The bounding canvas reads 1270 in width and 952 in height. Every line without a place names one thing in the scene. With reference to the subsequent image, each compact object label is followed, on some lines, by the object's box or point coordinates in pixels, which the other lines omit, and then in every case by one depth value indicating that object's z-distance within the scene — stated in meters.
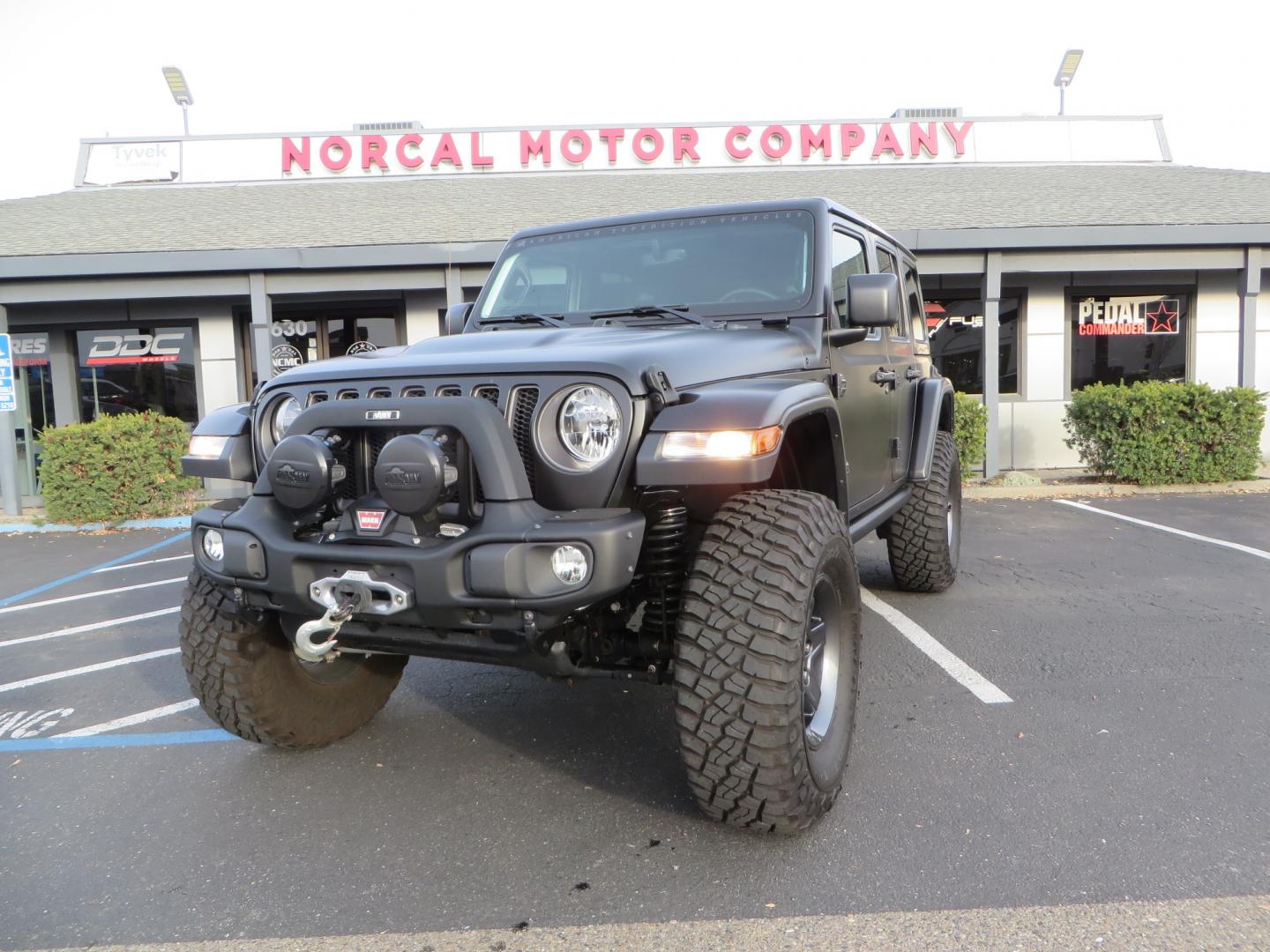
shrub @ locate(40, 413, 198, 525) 9.80
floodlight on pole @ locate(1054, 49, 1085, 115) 21.11
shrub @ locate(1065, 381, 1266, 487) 10.32
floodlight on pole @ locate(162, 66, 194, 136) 21.23
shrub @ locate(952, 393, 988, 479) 10.98
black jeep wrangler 2.36
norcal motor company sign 16.09
